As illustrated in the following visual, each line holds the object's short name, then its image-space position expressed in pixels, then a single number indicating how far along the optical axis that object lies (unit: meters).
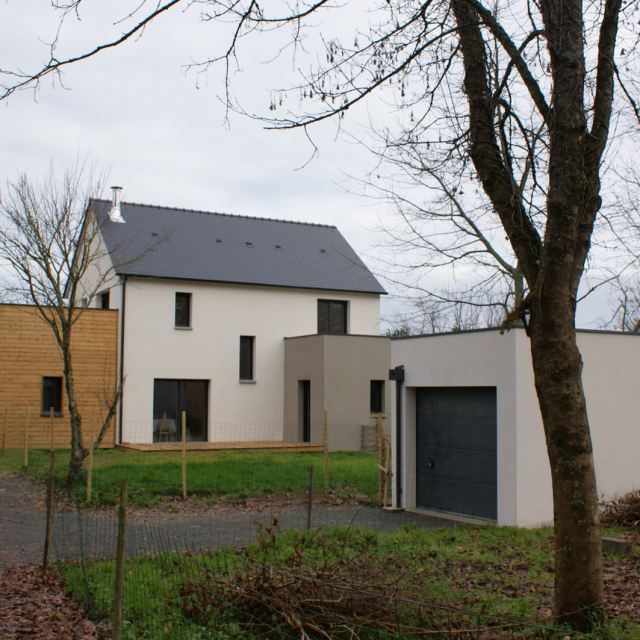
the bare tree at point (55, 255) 13.62
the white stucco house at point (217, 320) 22.95
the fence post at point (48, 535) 7.62
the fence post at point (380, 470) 12.78
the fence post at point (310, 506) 9.48
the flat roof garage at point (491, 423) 10.44
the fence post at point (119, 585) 4.84
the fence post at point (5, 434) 19.14
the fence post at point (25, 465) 16.12
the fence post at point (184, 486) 13.04
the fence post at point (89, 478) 12.49
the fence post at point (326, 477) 13.90
